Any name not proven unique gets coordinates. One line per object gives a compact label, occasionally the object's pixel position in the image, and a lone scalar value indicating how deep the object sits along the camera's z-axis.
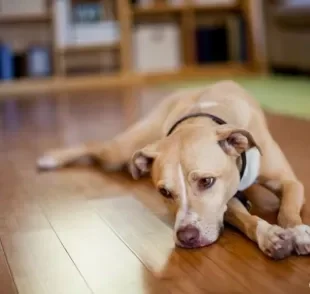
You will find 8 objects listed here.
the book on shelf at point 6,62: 5.43
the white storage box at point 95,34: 5.69
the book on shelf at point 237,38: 5.94
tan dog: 1.43
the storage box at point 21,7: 5.49
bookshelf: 5.60
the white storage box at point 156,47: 5.82
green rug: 3.58
